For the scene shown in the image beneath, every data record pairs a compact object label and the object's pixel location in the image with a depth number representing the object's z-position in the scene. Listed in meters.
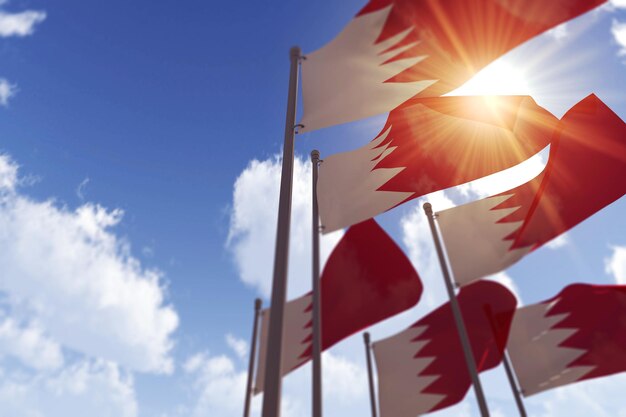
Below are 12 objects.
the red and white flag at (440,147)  8.08
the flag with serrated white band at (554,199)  7.90
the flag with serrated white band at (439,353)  10.06
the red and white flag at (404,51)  5.86
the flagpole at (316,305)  5.61
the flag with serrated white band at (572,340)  9.23
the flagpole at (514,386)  9.06
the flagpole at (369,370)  10.97
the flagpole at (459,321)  7.44
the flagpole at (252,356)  8.20
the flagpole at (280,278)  3.57
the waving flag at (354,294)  9.19
